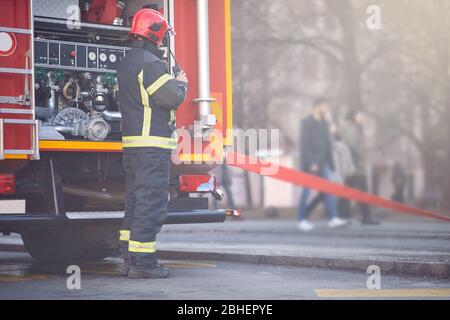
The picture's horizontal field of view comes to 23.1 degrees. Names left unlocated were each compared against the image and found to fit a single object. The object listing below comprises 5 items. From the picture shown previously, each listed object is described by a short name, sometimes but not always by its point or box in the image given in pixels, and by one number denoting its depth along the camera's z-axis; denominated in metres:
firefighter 8.52
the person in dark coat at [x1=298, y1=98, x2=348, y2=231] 16.72
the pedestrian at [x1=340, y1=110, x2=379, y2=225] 18.02
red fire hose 10.08
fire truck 8.71
